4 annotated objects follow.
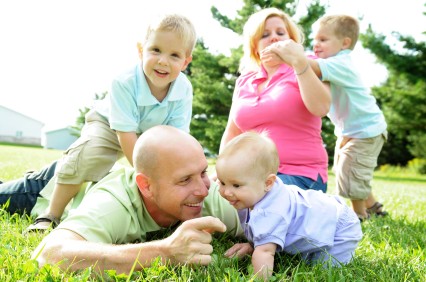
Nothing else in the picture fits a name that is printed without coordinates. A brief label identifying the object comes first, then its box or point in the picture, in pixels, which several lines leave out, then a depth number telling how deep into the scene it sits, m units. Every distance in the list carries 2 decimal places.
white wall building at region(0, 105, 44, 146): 65.44
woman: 3.29
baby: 2.23
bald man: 2.08
